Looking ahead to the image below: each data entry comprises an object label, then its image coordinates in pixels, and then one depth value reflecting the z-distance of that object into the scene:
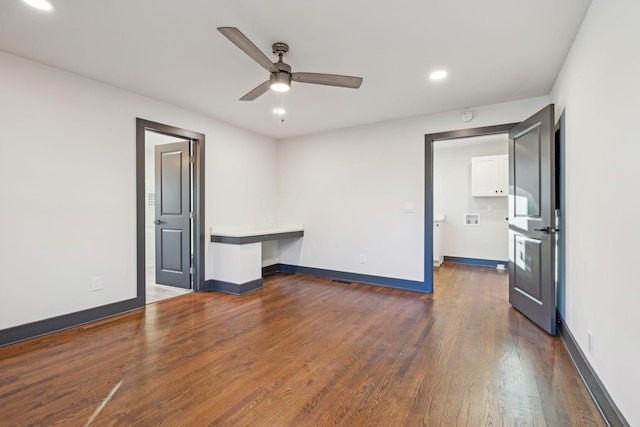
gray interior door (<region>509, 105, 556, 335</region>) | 2.74
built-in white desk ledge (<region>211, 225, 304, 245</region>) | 4.16
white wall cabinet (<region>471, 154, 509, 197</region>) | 5.73
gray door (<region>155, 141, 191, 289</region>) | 4.29
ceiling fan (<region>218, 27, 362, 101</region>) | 2.31
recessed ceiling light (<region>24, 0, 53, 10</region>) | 1.93
